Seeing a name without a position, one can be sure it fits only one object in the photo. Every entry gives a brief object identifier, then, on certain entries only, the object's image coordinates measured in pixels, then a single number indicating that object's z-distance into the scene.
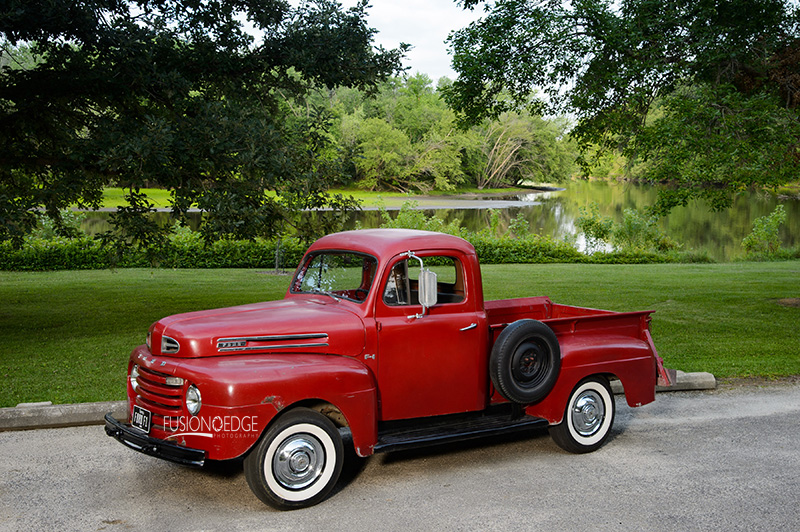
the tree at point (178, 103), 9.68
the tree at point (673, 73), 11.89
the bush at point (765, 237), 27.66
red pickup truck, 5.07
